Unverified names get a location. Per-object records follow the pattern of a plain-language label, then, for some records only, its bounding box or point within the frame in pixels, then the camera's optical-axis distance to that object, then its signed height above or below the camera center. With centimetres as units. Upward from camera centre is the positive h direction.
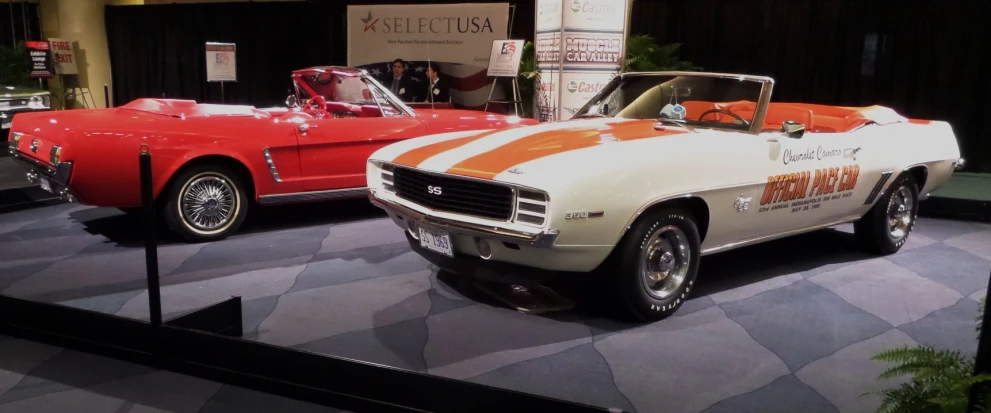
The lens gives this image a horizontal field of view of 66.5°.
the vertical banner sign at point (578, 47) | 773 +23
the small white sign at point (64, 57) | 1307 +3
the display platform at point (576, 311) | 330 -131
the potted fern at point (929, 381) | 235 -99
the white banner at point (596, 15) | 767 +55
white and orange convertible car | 351 -58
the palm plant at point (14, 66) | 1292 -14
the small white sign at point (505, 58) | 939 +12
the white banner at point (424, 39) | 1026 +38
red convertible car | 500 -60
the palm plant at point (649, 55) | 946 +20
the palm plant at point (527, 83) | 1015 -19
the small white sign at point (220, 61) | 985 +1
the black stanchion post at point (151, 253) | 326 -83
